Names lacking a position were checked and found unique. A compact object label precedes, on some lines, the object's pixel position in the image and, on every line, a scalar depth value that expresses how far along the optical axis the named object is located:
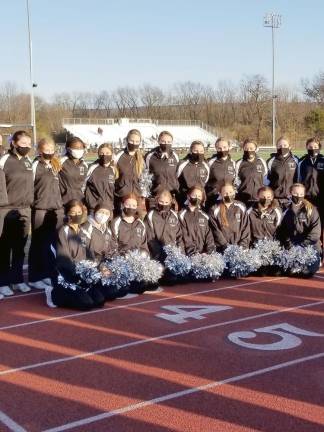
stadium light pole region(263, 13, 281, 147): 49.36
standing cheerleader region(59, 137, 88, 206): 8.16
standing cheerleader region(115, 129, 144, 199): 8.56
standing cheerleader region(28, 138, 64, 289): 7.70
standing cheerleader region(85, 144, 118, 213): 8.30
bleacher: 62.00
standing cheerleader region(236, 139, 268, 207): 8.98
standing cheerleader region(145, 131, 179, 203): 8.72
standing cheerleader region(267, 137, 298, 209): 9.06
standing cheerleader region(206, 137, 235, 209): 8.91
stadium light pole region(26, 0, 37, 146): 33.44
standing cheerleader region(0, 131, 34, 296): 7.33
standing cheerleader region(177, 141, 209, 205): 8.80
